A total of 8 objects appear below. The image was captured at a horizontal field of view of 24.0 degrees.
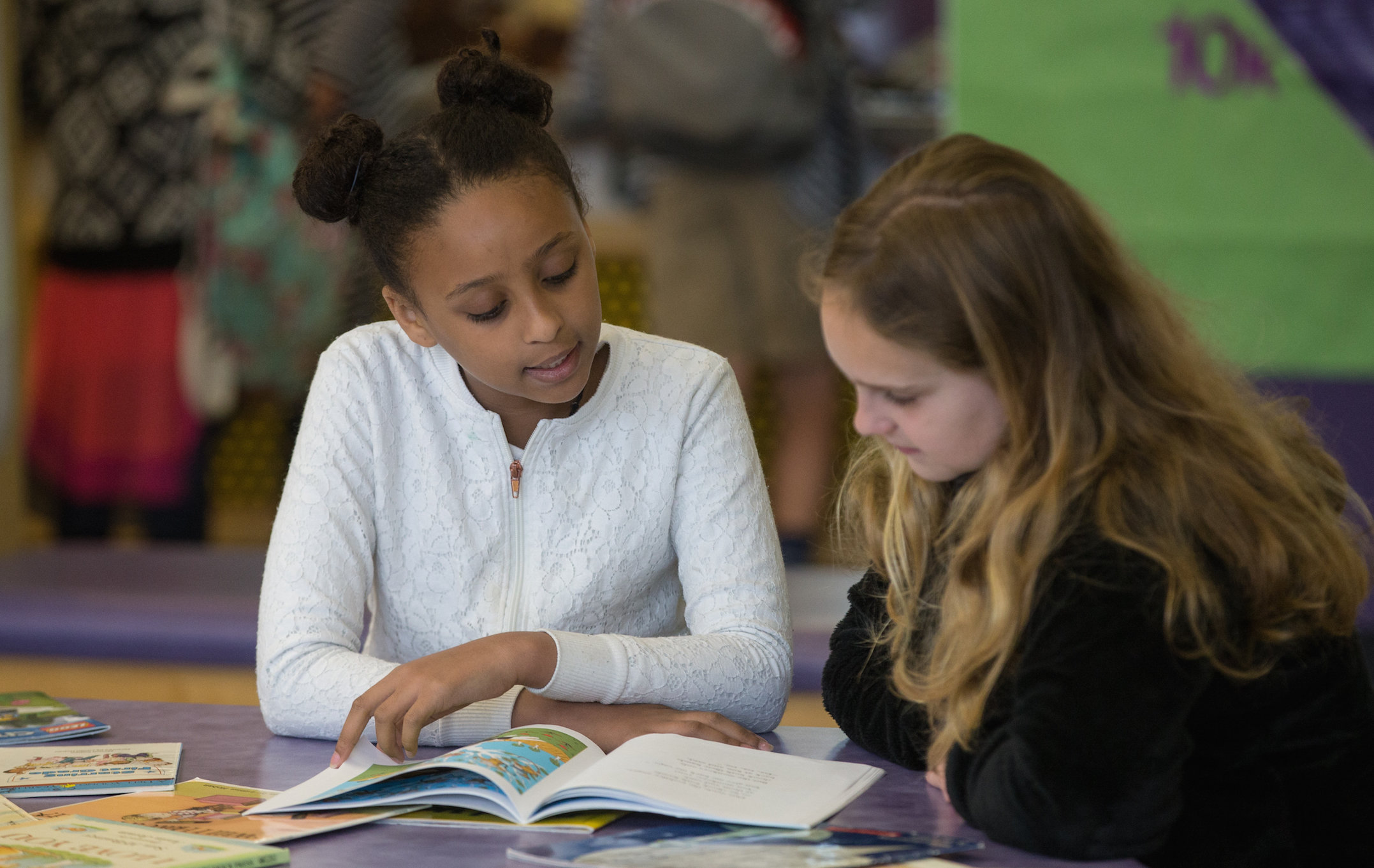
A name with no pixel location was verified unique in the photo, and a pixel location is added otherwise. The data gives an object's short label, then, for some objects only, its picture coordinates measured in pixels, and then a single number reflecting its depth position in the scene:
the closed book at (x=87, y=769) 2.21
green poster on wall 3.78
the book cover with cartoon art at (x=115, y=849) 2.05
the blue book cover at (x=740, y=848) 2.04
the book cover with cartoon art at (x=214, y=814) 2.11
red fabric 5.03
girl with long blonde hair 2.09
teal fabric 4.86
